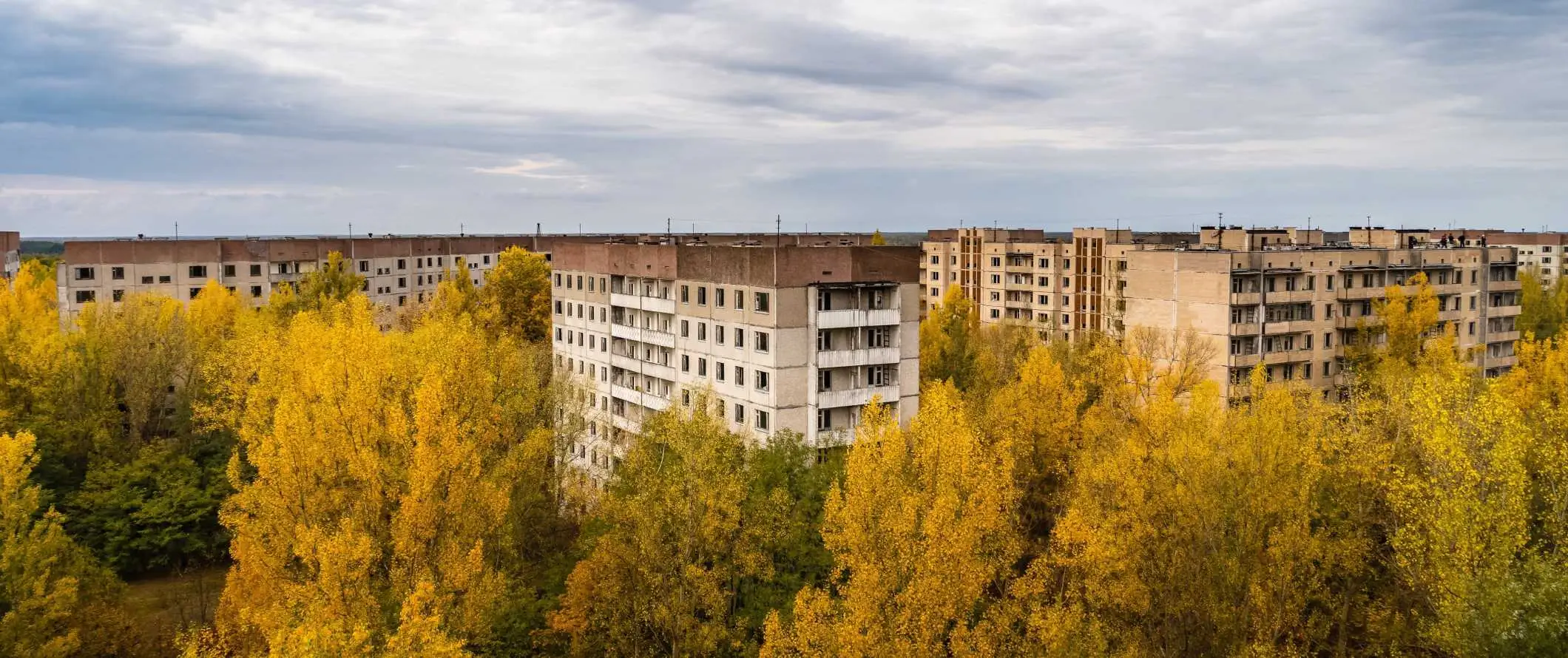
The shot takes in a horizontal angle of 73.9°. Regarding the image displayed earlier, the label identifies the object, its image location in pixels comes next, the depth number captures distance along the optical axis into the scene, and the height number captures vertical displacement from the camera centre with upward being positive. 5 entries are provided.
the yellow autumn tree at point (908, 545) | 28.06 -8.05
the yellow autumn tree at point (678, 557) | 34.88 -10.29
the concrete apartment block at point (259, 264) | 86.88 +0.06
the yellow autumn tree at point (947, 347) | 68.69 -6.20
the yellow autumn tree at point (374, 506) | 29.77 -7.87
